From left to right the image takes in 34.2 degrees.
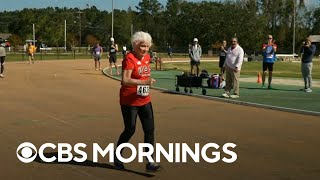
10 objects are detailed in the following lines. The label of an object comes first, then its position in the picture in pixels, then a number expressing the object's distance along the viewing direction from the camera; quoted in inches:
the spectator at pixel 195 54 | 840.3
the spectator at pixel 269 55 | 714.2
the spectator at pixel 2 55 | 987.9
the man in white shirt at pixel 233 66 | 601.9
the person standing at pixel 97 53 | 1253.9
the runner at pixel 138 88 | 259.1
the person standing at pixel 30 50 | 1651.1
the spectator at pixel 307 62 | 687.1
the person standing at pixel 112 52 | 1107.7
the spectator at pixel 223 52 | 850.8
